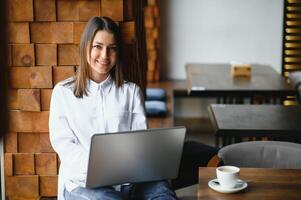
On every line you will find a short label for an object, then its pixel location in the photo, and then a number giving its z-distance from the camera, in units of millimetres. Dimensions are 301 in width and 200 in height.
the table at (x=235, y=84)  4328
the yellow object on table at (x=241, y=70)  5090
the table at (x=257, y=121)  2846
